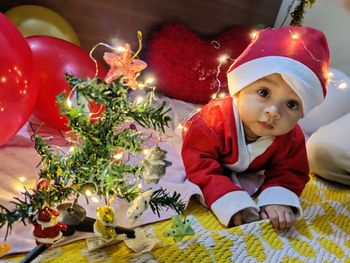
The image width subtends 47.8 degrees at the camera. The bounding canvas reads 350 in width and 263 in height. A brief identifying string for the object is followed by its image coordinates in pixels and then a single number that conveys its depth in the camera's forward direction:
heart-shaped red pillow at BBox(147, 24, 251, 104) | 1.58
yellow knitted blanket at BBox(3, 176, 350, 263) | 0.78
